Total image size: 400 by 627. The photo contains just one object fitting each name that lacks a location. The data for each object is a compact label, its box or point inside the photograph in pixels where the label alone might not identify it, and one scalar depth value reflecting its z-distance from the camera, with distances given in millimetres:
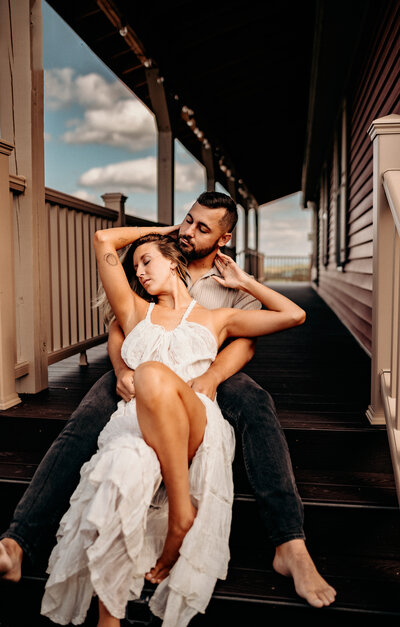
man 1449
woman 1283
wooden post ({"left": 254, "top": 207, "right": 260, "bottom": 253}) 17216
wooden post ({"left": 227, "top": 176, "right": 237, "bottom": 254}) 11570
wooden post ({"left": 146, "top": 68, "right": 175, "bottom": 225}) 5238
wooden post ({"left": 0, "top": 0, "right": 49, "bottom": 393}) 2412
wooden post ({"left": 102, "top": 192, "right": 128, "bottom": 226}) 3736
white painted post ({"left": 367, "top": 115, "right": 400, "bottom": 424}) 1979
